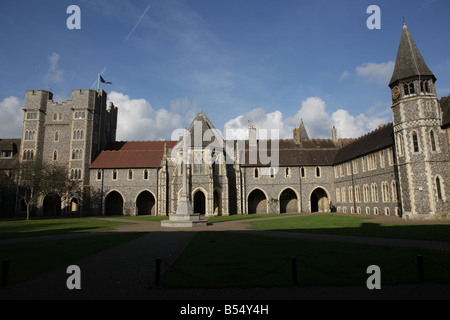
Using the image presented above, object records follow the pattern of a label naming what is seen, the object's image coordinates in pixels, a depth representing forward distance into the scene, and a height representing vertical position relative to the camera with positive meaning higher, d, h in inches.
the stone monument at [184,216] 952.3 -45.5
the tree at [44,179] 1462.8 +133.8
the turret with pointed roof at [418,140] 1016.9 +204.7
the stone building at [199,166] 1590.8 +204.5
